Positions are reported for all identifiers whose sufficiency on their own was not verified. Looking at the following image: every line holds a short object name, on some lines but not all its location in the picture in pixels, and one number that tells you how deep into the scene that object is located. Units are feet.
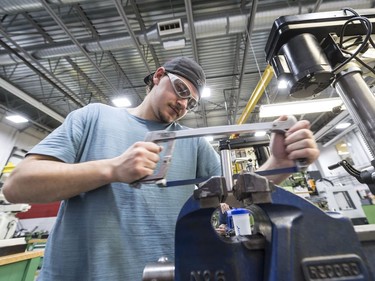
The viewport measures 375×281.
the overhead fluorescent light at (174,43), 11.28
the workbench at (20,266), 5.57
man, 1.79
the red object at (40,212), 17.58
